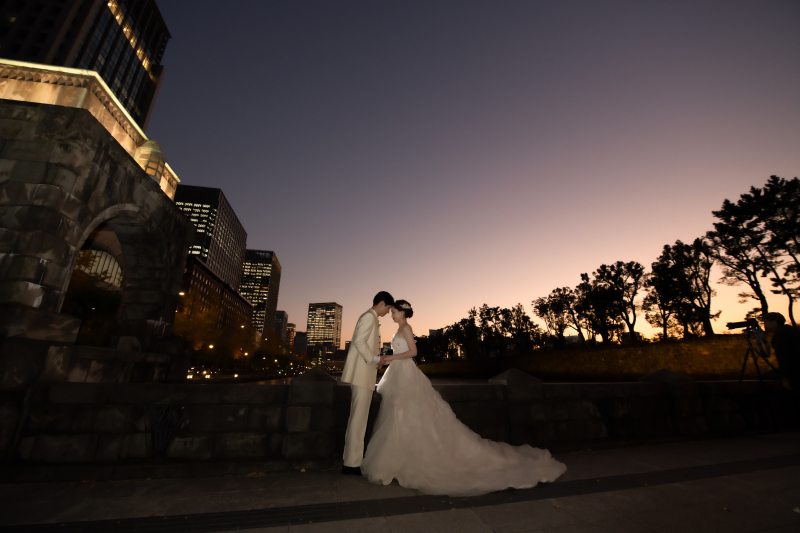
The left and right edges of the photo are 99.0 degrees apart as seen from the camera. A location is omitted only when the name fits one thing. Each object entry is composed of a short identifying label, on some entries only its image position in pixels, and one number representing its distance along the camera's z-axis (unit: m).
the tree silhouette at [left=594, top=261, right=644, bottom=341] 39.16
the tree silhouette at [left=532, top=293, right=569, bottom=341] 48.24
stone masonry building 4.78
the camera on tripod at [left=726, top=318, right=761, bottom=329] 6.96
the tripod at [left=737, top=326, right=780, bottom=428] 6.26
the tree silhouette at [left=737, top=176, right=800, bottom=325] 23.09
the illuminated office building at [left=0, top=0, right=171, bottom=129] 57.25
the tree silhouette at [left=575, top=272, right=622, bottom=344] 40.59
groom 4.57
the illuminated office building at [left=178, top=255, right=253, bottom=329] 81.50
